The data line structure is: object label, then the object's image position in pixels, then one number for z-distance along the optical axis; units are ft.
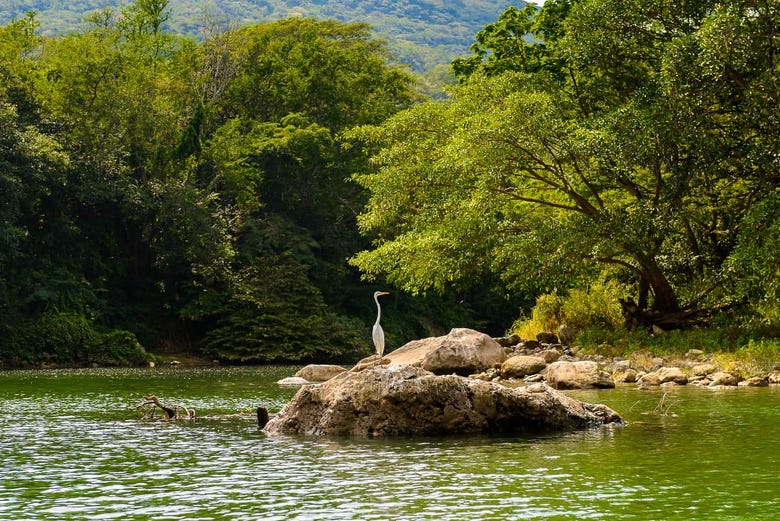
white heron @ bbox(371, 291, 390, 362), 92.68
